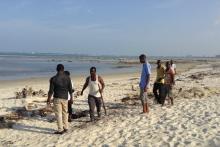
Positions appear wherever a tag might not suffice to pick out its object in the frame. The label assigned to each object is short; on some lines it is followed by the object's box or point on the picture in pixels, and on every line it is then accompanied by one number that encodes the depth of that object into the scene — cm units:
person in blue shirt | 577
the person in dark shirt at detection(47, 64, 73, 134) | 517
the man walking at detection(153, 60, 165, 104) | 661
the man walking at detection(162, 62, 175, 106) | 670
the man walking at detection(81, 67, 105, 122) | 569
